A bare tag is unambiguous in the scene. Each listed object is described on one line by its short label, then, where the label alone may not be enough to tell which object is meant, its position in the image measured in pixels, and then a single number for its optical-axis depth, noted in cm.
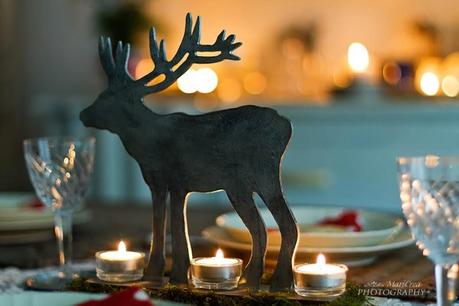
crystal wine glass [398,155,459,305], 118
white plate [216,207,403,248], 144
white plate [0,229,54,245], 167
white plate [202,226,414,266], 143
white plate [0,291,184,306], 124
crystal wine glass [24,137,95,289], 144
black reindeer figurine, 129
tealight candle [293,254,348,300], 125
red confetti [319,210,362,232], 155
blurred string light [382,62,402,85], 345
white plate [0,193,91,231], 170
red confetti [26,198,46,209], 181
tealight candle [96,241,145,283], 133
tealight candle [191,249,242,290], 128
